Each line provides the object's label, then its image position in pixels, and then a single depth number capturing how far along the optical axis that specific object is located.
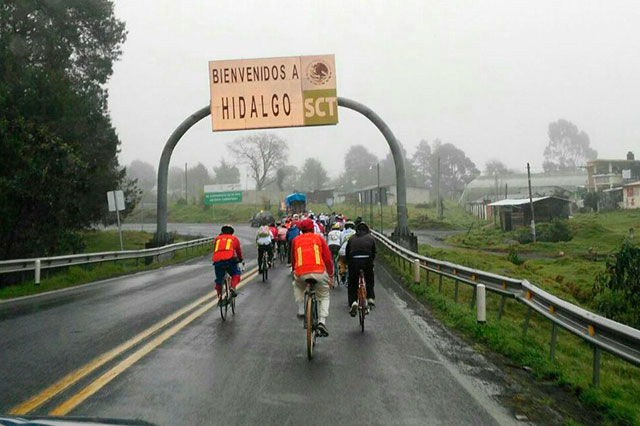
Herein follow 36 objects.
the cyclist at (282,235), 26.16
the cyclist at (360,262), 10.83
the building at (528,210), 55.44
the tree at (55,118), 21.81
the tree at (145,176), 148.38
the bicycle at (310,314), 8.23
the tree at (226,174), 165.62
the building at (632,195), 64.75
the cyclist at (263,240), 19.62
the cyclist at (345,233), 17.33
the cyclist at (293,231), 21.17
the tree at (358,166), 165.38
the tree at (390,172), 146.75
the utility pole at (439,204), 77.06
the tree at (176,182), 174.12
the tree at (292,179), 168.45
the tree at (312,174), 159.38
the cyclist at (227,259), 11.97
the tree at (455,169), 156.00
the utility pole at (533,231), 44.67
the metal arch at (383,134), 29.03
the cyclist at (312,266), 9.16
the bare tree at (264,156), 127.44
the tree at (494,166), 172.15
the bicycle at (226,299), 11.71
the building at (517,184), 101.31
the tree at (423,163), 160.75
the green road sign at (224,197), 83.69
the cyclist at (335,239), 18.11
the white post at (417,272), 17.81
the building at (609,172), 86.88
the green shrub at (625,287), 16.33
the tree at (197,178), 167.48
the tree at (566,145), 156.62
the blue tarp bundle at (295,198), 62.50
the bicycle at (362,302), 10.54
